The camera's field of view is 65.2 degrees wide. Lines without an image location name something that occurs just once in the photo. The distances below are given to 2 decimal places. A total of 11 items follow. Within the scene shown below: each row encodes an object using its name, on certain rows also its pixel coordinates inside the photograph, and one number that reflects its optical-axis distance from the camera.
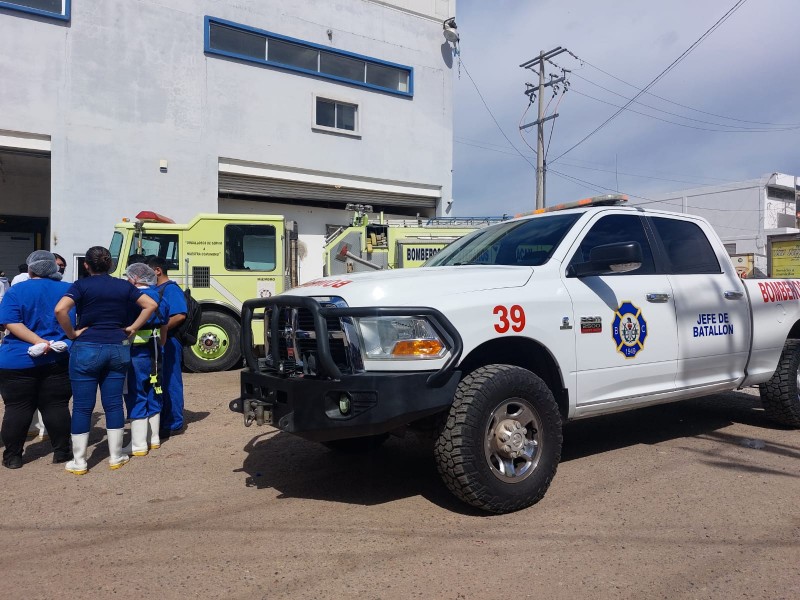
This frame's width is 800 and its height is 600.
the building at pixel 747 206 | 44.53
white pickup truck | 3.57
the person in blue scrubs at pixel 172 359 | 6.00
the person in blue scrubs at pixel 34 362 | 5.04
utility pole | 23.88
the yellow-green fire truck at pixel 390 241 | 11.77
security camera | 19.20
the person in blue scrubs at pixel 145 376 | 5.38
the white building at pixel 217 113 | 13.81
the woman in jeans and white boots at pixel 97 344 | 4.83
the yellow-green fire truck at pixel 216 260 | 9.91
